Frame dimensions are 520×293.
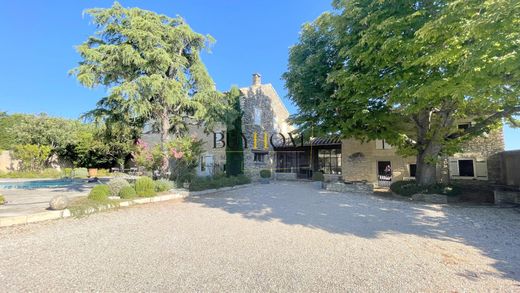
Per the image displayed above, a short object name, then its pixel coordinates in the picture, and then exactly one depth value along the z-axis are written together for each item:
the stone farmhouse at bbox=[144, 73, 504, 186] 15.04
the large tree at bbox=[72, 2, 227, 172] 11.16
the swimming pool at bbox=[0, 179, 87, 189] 15.47
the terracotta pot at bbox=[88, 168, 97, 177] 20.58
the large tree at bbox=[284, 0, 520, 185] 5.80
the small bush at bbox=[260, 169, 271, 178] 20.33
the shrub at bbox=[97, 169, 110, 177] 22.58
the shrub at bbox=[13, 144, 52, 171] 21.62
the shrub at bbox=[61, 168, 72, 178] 21.59
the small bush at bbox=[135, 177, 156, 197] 10.10
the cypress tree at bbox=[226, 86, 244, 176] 19.08
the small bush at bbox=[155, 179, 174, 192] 11.36
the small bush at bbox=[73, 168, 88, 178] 21.86
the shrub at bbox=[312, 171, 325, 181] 19.25
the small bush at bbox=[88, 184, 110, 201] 8.72
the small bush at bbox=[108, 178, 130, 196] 9.90
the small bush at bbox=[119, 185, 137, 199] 9.56
